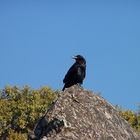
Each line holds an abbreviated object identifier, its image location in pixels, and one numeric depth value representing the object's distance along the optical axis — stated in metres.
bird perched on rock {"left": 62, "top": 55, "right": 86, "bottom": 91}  23.58
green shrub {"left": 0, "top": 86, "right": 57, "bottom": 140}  51.25
